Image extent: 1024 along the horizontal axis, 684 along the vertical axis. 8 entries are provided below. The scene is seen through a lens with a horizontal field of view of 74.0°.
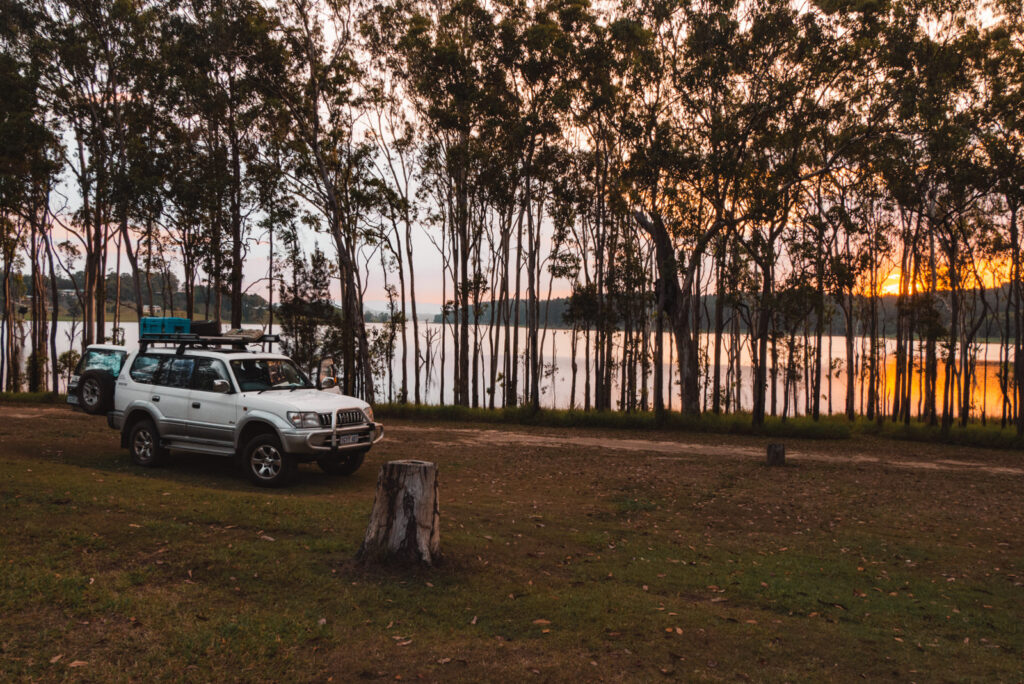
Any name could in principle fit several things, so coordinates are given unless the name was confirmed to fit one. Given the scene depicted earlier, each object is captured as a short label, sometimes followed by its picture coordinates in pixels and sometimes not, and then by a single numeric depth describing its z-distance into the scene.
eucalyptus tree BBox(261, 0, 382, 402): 26.19
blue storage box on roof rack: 12.77
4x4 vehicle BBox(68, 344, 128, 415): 13.99
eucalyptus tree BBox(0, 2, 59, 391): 26.80
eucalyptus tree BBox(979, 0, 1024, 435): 20.69
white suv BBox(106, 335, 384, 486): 10.60
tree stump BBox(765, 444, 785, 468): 15.43
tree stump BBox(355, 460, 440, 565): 6.70
